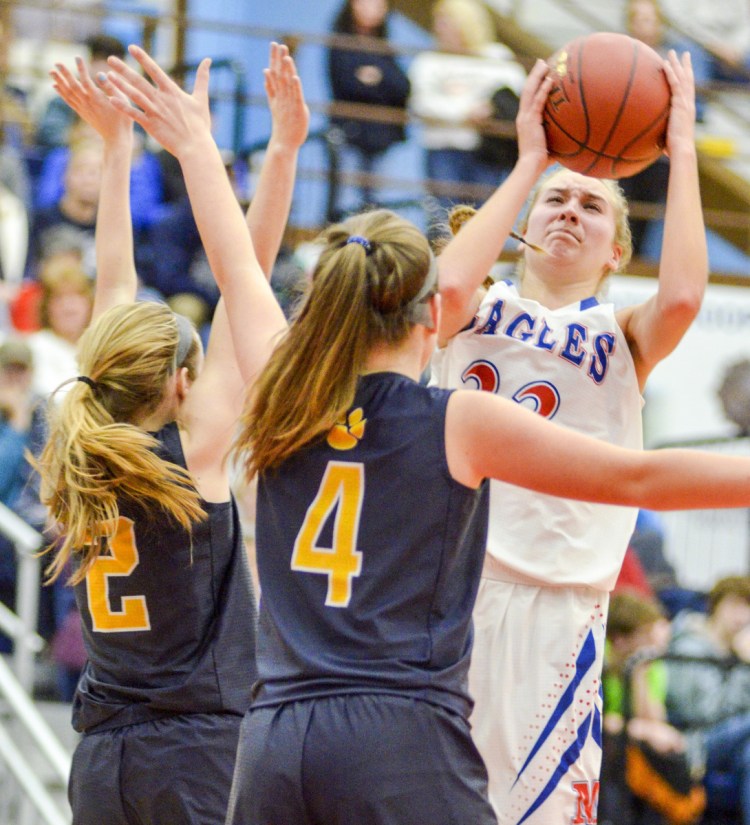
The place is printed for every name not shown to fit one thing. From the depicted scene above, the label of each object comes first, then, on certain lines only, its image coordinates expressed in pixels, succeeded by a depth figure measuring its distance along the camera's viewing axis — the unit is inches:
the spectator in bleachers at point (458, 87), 850.1
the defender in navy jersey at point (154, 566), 244.2
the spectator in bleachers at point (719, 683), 561.9
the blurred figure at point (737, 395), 841.5
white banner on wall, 848.3
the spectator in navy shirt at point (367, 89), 819.4
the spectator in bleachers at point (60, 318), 590.6
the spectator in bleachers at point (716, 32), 1040.8
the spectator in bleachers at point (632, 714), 559.5
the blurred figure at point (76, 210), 673.6
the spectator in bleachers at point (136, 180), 697.0
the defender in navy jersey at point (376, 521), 195.8
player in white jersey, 270.7
